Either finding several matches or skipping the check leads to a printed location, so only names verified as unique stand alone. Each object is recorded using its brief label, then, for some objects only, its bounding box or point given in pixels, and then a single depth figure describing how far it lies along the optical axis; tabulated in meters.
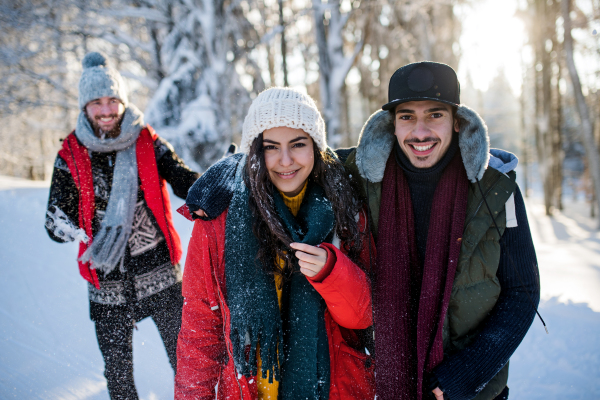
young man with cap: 1.53
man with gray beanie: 2.10
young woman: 1.49
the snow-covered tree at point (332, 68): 8.96
